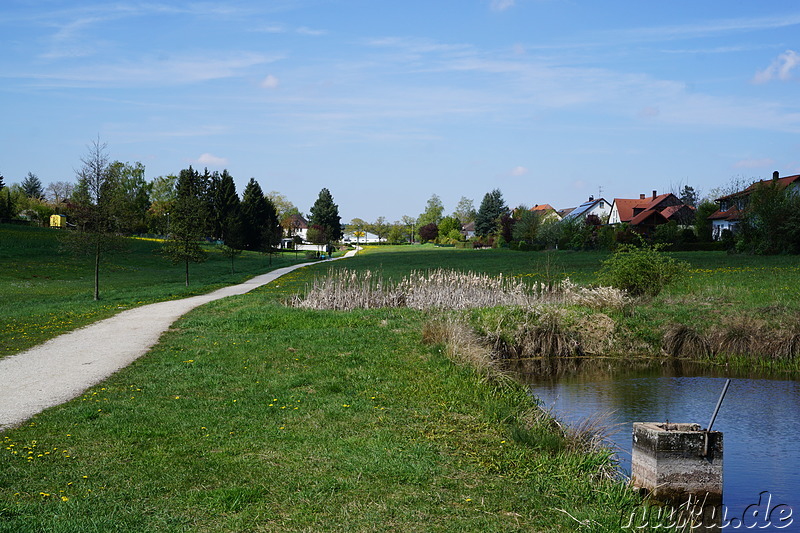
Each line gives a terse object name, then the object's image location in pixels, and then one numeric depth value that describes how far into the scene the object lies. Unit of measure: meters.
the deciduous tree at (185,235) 33.03
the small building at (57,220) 86.14
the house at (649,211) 84.56
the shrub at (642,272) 21.38
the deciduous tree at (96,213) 25.80
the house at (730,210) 60.62
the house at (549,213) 111.64
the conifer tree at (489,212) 122.19
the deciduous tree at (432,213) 172.00
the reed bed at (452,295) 18.80
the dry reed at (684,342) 16.31
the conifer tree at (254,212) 81.44
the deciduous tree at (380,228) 163.75
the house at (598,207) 118.87
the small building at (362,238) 165.35
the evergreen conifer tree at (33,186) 136.62
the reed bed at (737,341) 15.59
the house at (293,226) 119.78
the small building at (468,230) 164.09
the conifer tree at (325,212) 129.50
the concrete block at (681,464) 6.80
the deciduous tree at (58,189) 138.12
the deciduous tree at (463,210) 189.12
